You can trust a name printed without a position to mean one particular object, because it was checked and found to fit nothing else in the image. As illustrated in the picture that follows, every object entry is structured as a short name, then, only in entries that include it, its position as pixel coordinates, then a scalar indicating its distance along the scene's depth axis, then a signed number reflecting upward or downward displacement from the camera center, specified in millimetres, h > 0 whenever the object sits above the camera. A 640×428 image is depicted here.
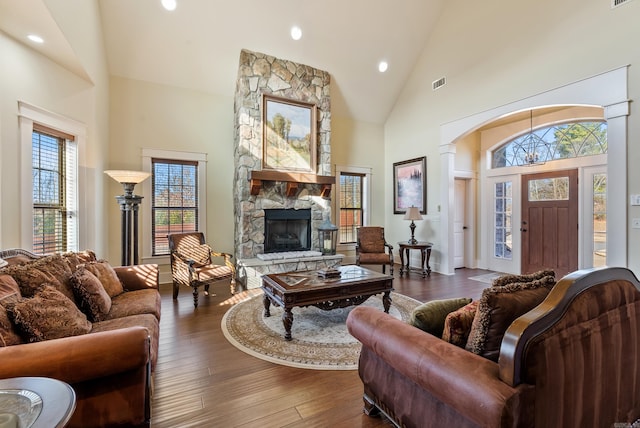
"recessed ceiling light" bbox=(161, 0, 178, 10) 4059 +2926
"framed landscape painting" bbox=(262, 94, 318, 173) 5223 +1453
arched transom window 4664 +1213
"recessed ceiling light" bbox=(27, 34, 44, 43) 2686 +1627
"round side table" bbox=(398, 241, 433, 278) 5488 -793
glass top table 862 -612
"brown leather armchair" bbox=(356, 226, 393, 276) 5523 -608
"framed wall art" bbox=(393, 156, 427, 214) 6043 +611
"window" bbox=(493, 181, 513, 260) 5812 -129
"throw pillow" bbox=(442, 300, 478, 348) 1411 -559
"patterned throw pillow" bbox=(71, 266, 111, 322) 2174 -629
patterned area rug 2480 -1229
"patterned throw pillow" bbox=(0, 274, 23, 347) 1421 -509
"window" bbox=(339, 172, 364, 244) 6699 +158
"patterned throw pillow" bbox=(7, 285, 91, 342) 1527 -583
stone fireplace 4992 +593
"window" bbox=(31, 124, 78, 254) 3088 +254
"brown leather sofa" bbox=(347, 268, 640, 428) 1061 -647
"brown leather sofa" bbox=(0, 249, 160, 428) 1327 -742
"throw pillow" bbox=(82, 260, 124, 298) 2598 -591
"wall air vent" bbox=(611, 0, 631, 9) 3366 +2448
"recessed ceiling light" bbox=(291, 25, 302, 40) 4880 +3052
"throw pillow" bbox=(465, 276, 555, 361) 1234 -427
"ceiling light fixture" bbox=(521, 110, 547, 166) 5285 +1205
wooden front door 4914 -157
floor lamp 3896 +8
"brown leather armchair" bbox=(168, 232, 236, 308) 3824 -738
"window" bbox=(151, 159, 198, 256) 5039 +228
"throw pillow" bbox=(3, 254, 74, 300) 1867 -421
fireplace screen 5344 -329
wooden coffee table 2818 -795
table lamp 5682 -65
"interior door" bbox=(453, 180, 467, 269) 6324 -224
